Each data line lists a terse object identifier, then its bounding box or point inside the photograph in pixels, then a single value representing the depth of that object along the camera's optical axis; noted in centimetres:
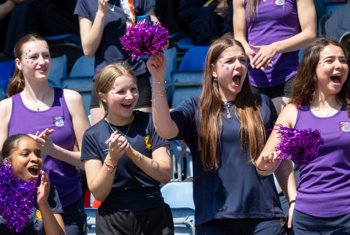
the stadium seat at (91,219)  1291
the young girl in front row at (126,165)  1070
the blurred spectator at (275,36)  1172
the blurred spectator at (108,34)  1312
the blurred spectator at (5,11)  1987
